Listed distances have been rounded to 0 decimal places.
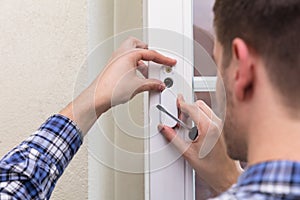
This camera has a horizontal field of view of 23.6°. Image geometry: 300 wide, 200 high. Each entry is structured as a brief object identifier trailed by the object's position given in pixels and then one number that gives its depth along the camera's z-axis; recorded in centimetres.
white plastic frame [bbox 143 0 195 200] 118
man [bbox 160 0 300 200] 87
